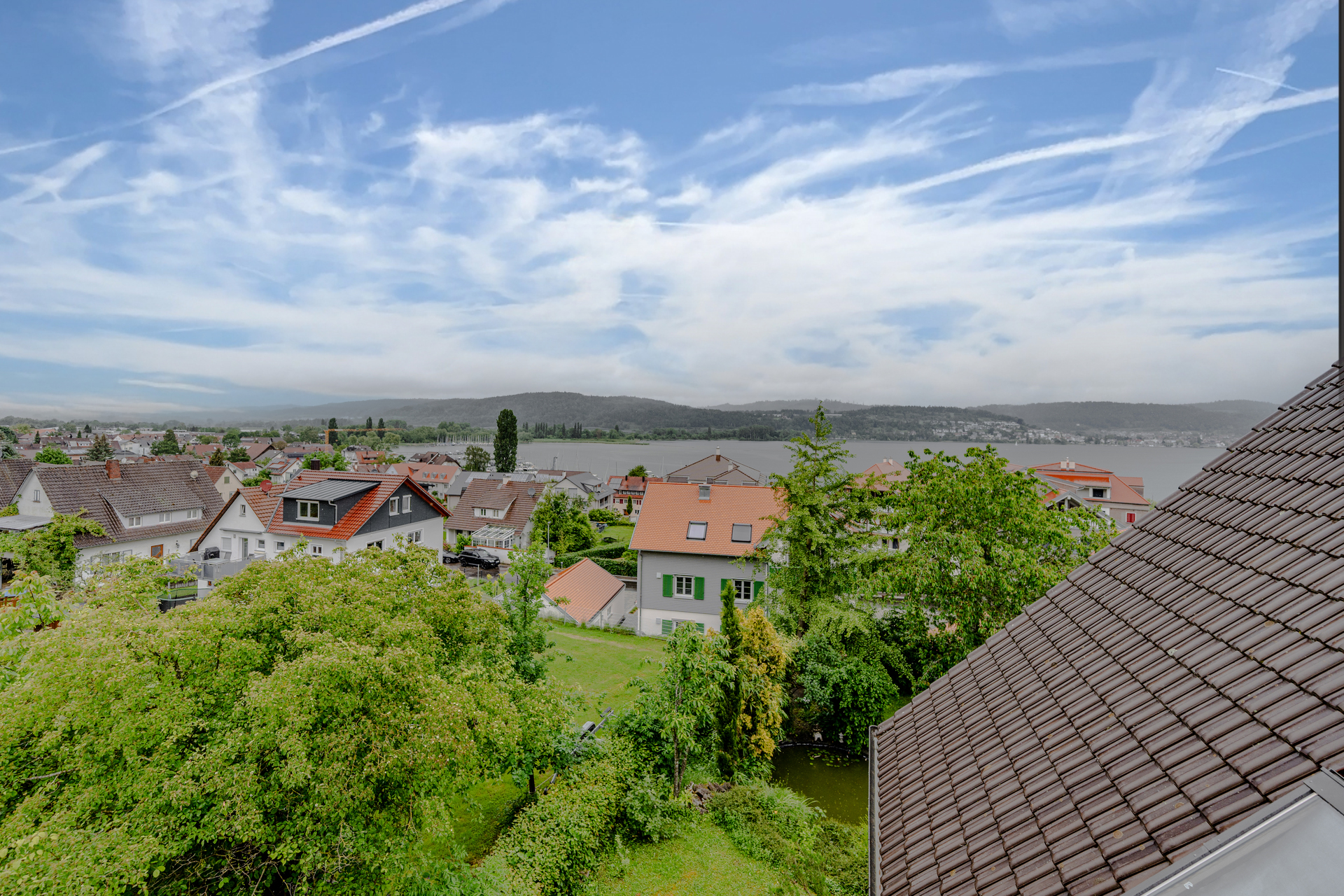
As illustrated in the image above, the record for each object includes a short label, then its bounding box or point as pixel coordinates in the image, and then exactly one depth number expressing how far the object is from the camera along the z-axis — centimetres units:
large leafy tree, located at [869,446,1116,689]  1379
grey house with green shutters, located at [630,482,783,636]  2336
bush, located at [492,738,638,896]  812
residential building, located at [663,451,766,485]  5056
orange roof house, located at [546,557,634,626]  2386
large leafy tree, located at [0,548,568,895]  533
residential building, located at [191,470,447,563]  2588
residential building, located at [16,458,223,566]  3384
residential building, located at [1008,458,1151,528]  4088
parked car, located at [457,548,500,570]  3644
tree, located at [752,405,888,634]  1706
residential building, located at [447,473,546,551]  4412
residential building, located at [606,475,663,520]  7412
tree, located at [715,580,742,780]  1211
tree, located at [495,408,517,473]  9462
